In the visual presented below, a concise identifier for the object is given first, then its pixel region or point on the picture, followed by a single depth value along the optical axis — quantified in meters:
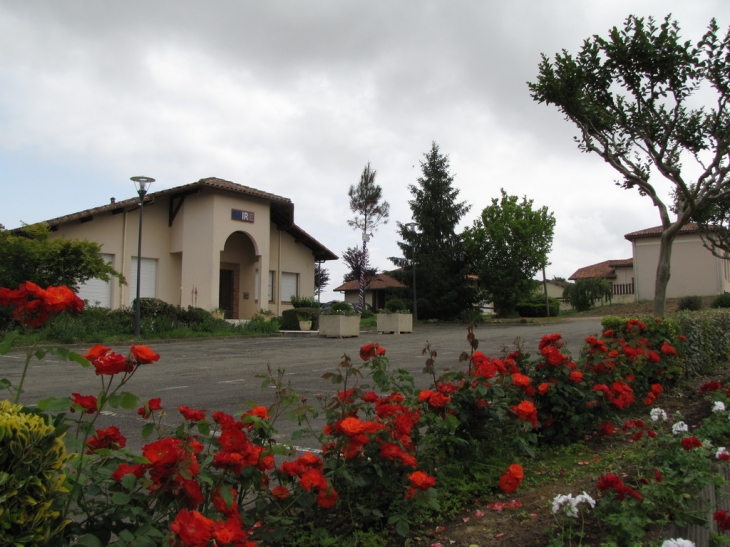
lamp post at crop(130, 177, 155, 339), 17.58
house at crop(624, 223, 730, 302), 39.09
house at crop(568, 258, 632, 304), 45.94
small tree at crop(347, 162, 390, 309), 45.66
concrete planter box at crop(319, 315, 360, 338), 20.12
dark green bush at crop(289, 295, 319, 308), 26.05
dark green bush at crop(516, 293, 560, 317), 41.81
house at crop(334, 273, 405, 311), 57.22
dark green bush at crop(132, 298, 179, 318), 19.83
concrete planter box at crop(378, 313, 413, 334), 23.19
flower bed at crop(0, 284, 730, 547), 1.89
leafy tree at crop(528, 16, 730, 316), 11.23
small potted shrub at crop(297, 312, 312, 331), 23.31
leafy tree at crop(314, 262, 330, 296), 58.91
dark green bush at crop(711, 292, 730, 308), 30.81
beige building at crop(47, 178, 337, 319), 22.36
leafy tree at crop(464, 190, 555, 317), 35.44
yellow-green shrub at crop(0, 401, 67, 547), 1.53
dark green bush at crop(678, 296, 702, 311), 31.47
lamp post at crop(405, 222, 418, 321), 31.13
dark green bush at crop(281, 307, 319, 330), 23.45
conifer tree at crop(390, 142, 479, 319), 33.91
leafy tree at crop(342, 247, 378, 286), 50.31
